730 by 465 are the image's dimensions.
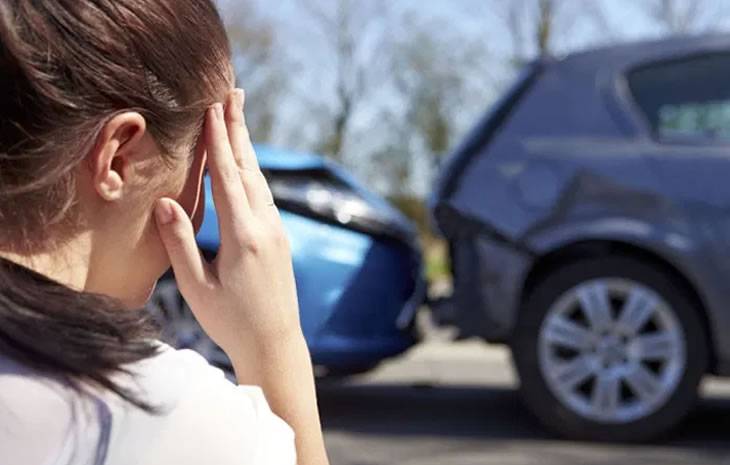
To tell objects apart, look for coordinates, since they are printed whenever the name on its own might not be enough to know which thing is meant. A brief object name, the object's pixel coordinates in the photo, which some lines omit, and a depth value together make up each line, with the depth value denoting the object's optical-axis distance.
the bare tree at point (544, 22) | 21.88
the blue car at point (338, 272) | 4.31
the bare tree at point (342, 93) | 27.44
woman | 0.81
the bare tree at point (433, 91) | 26.27
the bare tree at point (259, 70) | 23.53
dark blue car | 4.22
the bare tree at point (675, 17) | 21.38
